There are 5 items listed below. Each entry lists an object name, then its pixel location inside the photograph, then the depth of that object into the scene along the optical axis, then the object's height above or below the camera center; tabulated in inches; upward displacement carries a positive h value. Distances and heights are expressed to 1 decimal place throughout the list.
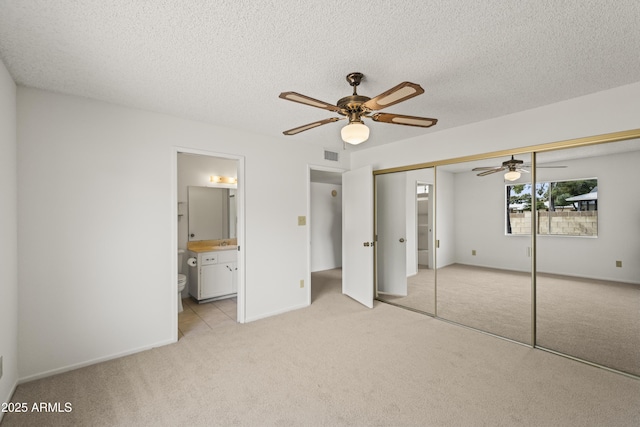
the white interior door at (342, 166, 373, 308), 161.2 -12.8
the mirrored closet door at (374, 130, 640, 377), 100.2 -13.5
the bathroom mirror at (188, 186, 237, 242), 186.2 +0.7
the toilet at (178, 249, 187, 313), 151.5 -36.6
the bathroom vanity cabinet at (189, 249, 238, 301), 165.8 -36.5
